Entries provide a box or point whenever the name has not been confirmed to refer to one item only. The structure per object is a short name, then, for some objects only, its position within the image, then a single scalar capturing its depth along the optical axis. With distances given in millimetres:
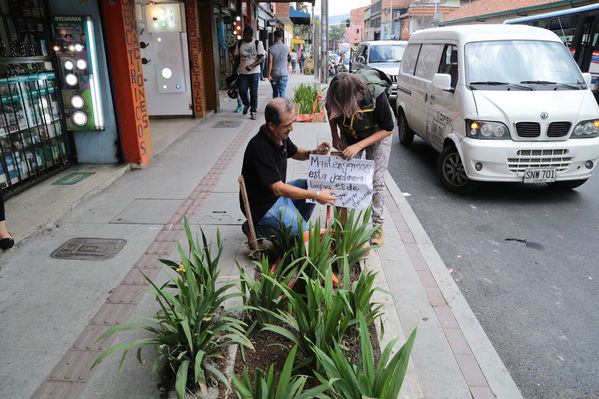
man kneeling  3398
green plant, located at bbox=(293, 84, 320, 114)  10219
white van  5316
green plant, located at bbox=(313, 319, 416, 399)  1978
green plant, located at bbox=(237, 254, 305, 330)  2764
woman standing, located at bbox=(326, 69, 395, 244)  3607
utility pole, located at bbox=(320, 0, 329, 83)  20828
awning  26350
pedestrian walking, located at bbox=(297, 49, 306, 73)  36241
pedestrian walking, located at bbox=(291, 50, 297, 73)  30656
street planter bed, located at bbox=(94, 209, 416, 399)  2020
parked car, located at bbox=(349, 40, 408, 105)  14422
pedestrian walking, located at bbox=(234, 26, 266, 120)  10125
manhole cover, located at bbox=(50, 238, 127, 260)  3953
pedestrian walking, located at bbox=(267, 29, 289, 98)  10914
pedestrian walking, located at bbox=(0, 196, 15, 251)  3928
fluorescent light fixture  5672
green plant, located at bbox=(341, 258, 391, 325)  2656
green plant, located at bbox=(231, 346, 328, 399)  1948
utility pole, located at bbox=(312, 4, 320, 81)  22906
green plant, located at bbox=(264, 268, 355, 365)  2400
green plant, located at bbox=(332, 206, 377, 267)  3391
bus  12594
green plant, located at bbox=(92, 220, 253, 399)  2255
